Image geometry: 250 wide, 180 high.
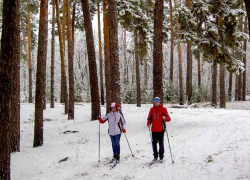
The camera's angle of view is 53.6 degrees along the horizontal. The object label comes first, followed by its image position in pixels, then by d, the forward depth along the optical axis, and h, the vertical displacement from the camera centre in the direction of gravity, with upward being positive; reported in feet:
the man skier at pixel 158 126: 23.27 -3.33
